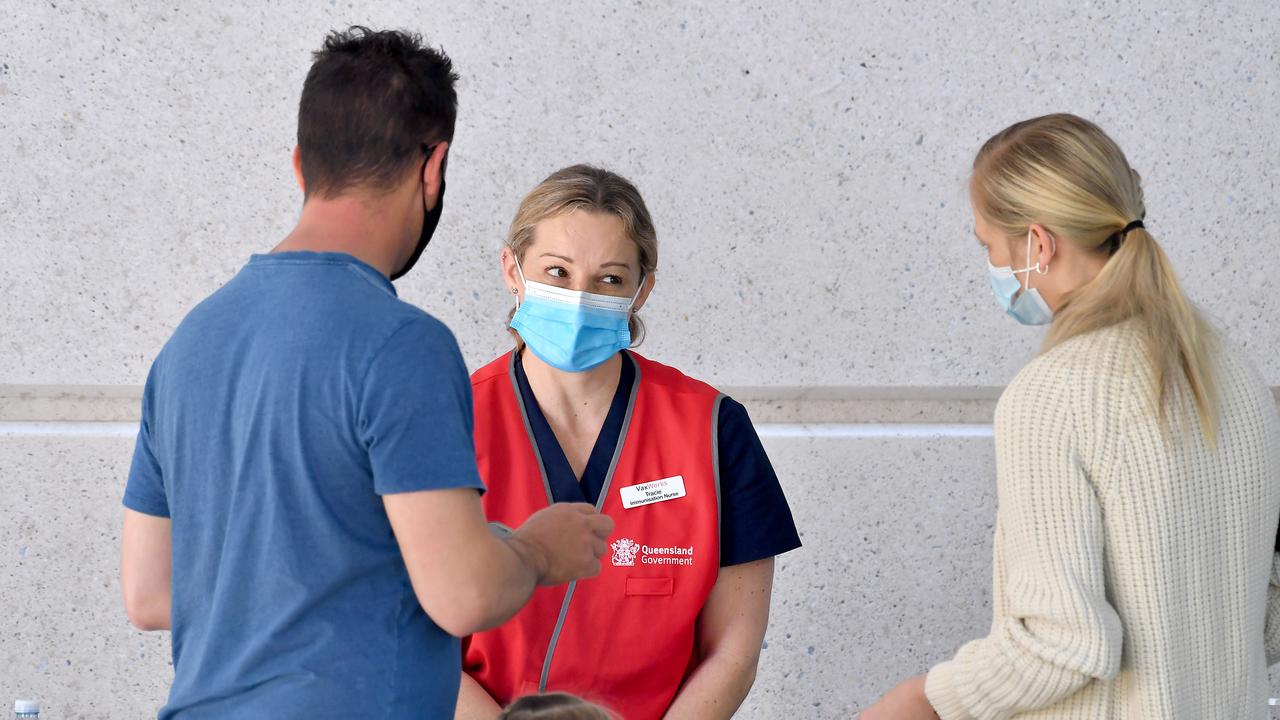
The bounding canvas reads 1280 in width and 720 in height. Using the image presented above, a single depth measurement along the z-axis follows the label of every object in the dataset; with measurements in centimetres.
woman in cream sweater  616
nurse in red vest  648
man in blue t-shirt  598
